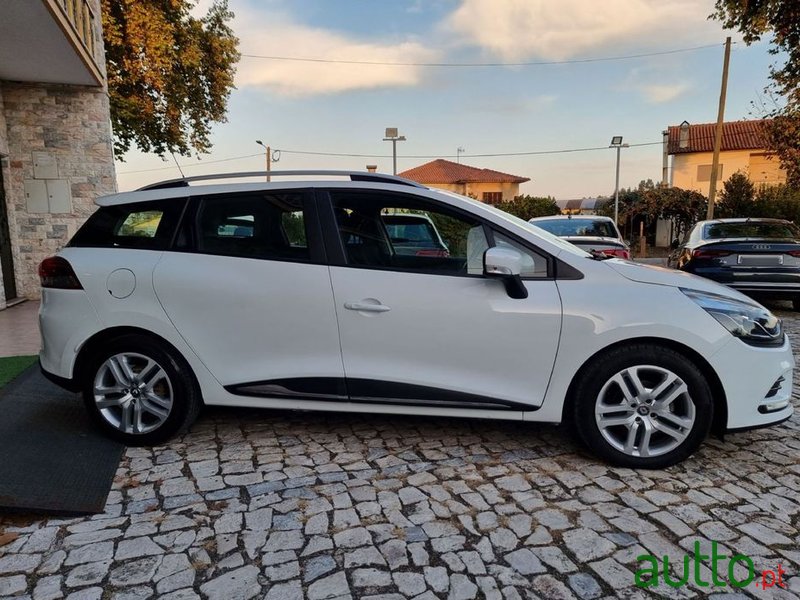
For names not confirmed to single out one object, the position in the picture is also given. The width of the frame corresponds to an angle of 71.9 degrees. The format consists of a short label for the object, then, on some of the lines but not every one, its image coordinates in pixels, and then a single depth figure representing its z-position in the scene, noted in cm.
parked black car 733
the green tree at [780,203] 1906
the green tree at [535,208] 2772
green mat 478
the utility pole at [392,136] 2017
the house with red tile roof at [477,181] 5181
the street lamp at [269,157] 3794
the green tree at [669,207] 2317
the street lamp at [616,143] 2352
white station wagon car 295
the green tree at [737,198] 2092
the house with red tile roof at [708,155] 3494
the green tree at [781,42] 1061
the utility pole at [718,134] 1756
